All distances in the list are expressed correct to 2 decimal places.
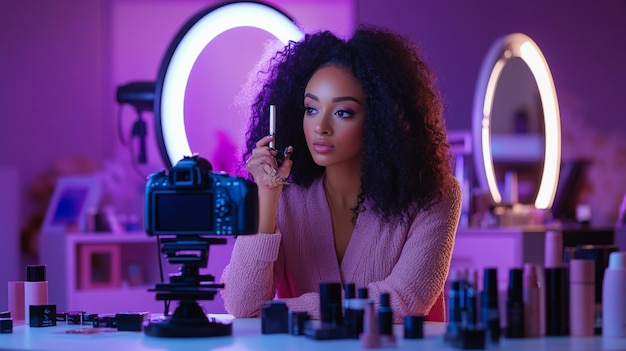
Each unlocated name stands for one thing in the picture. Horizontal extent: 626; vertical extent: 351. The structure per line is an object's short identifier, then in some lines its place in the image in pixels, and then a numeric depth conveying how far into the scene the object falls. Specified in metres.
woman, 1.94
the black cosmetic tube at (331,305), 1.57
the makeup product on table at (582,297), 1.52
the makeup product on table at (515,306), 1.51
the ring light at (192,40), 2.24
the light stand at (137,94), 2.63
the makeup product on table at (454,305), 1.45
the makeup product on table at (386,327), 1.44
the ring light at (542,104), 3.90
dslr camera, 1.57
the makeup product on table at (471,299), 1.45
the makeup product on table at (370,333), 1.42
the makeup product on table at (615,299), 1.51
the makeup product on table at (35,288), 1.84
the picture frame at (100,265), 3.79
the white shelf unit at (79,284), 3.73
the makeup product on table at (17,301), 1.90
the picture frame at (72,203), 4.00
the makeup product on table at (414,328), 1.51
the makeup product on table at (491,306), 1.45
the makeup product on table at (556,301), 1.54
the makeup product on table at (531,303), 1.52
